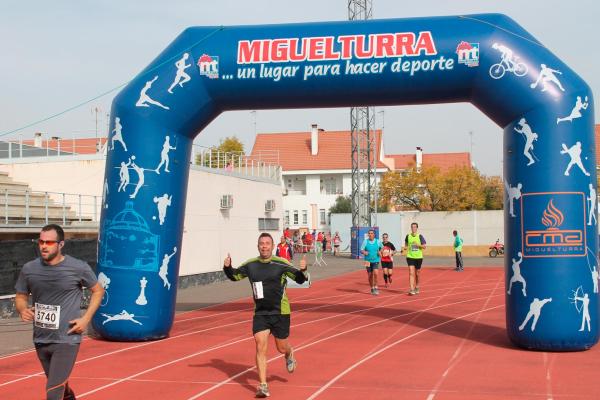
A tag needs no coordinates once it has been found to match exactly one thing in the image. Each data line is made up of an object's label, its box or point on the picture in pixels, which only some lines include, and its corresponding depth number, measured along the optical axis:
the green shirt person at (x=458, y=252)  30.62
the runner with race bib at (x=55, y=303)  5.95
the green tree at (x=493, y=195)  65.18
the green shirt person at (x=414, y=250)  18.75
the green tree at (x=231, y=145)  67.00
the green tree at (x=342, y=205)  65.38
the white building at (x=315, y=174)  69.94
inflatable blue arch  10.45
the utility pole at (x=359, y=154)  39.59
